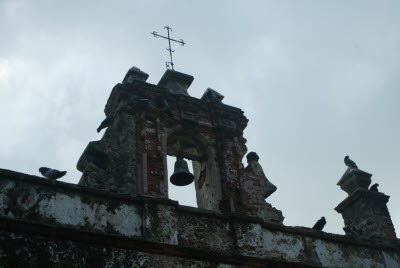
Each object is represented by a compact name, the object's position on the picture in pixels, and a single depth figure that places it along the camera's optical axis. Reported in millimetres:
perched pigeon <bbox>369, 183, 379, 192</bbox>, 11637
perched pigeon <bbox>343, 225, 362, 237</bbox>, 10898
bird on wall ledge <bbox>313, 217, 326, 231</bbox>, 10424
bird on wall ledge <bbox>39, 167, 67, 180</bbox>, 8703
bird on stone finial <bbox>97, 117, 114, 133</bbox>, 10516
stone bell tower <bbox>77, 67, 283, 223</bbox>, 9578
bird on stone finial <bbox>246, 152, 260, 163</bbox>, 11367
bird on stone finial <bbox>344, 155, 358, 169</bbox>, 12133
